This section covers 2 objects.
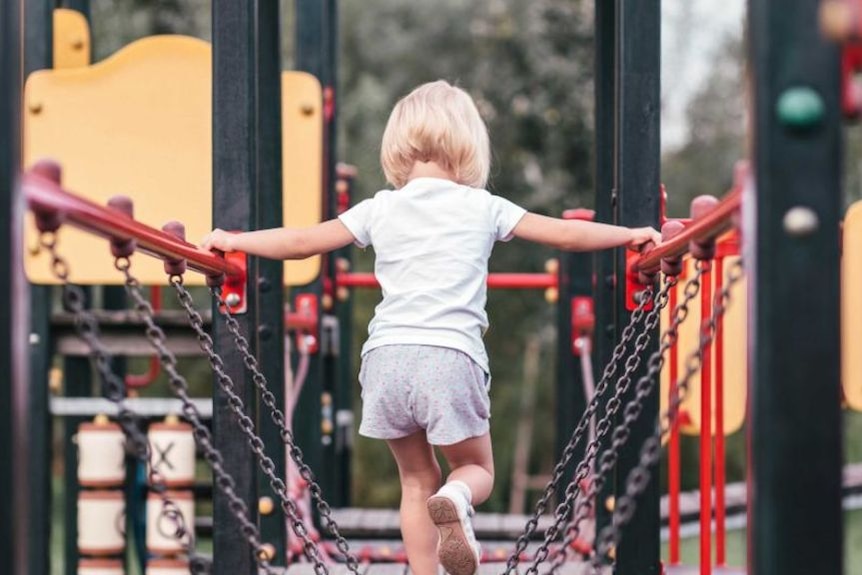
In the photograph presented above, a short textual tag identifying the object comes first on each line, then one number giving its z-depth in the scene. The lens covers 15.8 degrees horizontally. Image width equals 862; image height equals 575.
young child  5.26
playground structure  4.34
